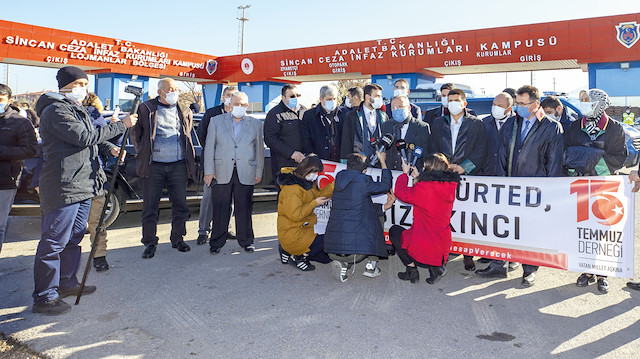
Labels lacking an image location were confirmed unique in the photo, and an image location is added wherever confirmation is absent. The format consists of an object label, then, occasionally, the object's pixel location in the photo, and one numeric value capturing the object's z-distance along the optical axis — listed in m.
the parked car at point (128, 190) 6.41
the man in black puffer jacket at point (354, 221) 4.64
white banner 4.36
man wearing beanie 3.86
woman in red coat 4.51
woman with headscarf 4.67
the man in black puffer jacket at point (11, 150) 4.24
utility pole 55.75
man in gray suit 5.86
